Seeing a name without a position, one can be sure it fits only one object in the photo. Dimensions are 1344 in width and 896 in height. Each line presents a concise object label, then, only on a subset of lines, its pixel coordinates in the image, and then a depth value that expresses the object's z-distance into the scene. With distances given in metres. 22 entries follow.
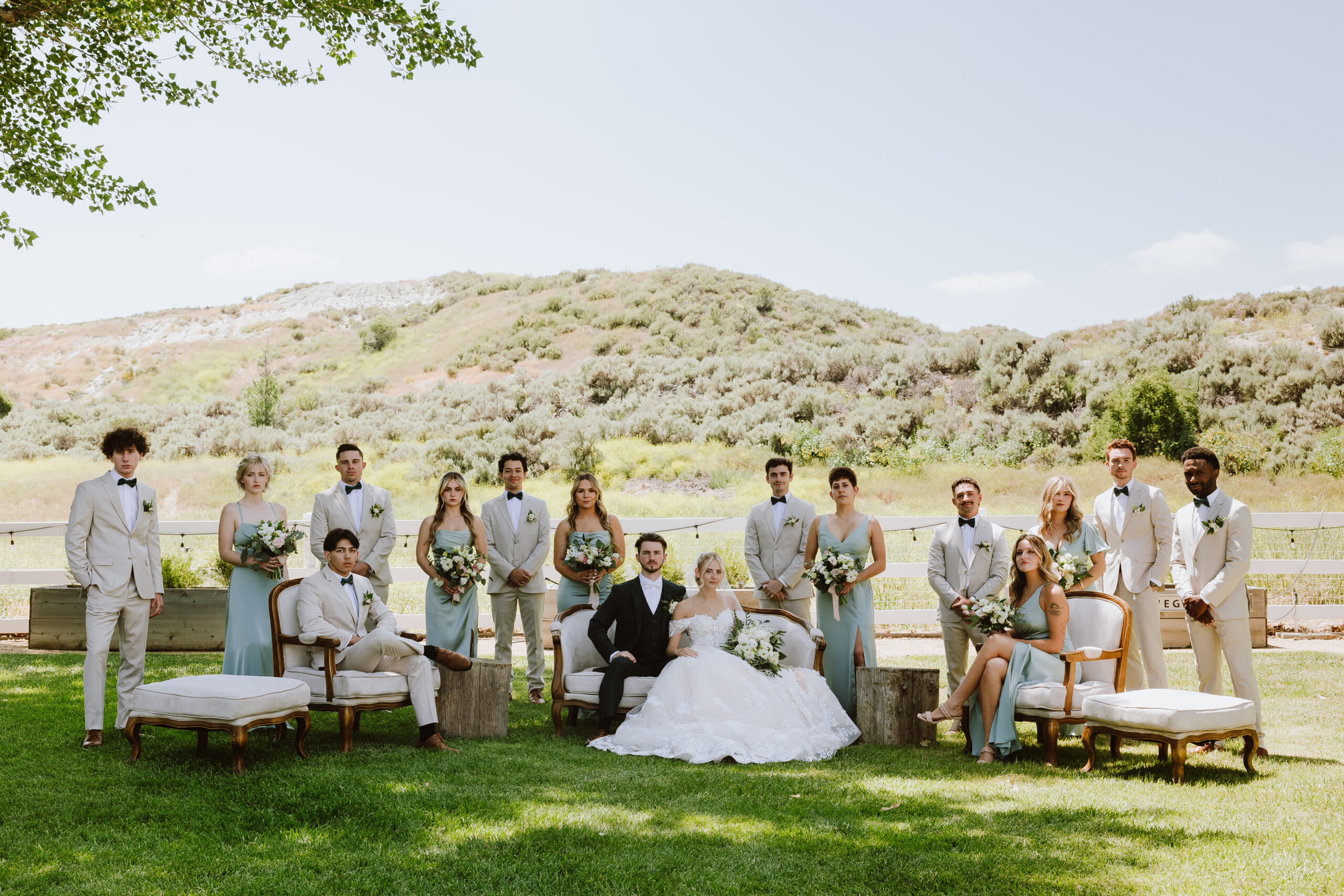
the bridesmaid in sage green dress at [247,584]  6.12
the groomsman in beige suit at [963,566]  6.35
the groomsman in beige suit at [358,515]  6.73
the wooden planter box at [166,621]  9.51
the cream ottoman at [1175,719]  4.75
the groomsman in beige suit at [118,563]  5.78
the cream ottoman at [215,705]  4.87
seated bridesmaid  5.41
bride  5.46
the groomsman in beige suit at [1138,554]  6.10
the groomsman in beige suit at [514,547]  7.33
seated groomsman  5.68
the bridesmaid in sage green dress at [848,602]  6.52
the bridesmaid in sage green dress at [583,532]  7.09
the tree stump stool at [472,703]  5.98
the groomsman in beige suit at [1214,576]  5.64
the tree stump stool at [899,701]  5.79
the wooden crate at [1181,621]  9.67
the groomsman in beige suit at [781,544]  6.92
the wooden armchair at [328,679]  5.55
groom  6.32
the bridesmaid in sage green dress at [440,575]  6.86
